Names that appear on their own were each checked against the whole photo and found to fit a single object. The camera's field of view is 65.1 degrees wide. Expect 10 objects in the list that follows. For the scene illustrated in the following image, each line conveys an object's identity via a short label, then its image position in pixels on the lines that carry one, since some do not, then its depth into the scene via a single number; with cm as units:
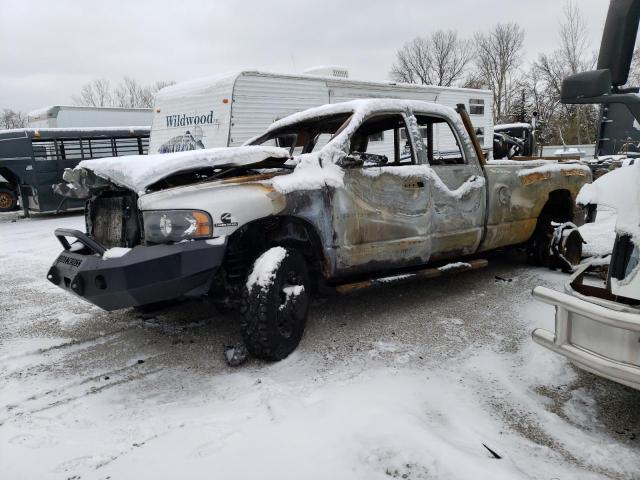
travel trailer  907
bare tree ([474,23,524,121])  4975
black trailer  1315
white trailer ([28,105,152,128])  1590
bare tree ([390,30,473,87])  5253
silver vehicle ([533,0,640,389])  236
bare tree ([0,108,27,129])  6664
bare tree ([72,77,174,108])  6103
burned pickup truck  318
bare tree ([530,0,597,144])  3260
